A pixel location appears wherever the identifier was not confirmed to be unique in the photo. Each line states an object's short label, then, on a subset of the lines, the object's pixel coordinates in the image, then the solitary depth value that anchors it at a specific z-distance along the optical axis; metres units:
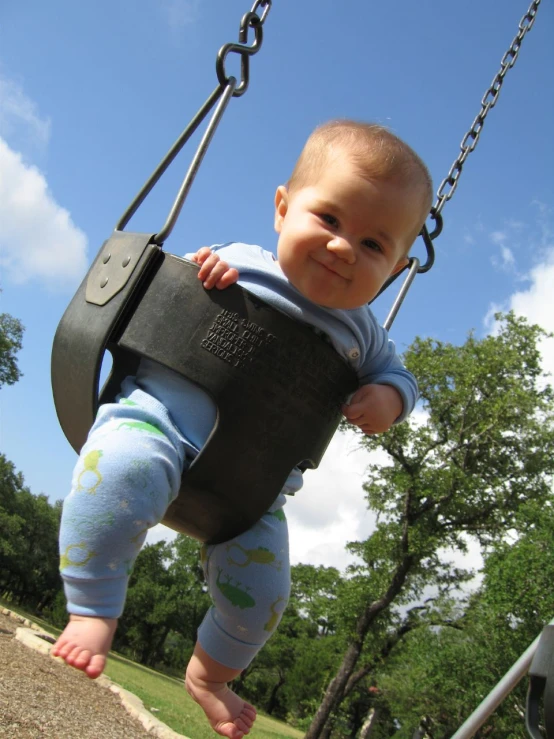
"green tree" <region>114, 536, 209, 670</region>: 41.81
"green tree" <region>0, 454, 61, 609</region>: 35.88
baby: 1.23
